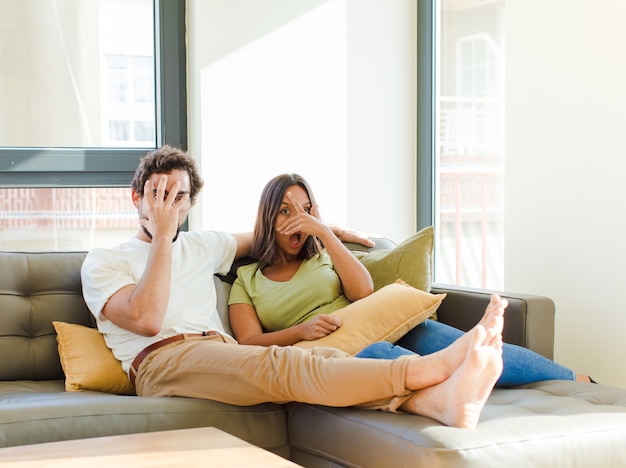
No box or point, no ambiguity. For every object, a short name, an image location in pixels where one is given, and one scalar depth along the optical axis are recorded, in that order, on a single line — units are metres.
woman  2.55
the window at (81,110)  3.52
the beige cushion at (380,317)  2.46
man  1.88
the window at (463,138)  3.61
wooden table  1.61
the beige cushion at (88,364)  2.41
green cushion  2.80
